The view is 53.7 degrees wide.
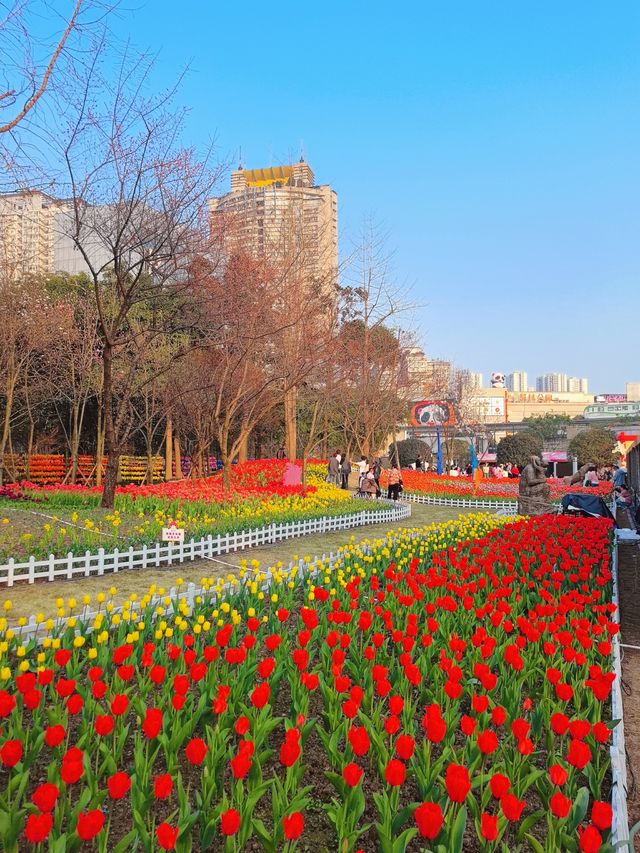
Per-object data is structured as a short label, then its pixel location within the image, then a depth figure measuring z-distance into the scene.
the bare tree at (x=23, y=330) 19.77
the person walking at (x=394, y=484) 20.45
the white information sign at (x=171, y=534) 8.05
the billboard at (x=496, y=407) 137.82
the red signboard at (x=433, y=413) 43.91
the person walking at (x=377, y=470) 25.12
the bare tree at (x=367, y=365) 26.30
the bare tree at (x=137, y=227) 10.86
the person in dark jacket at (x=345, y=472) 22.83
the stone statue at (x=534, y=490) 12.62
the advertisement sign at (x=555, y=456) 65.14
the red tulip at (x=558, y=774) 2.24
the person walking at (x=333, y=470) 21.60
